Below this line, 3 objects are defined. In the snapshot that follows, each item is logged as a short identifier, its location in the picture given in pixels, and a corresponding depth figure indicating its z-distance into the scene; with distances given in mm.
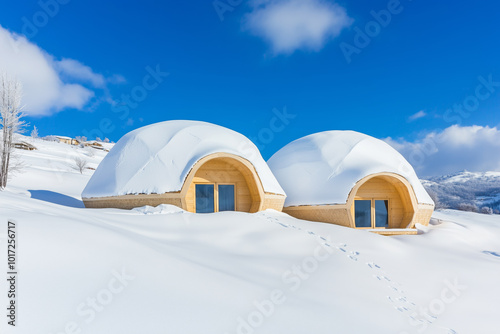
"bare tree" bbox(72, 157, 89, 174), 30167
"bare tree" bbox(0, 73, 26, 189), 17641
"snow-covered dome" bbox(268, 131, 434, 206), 11484
